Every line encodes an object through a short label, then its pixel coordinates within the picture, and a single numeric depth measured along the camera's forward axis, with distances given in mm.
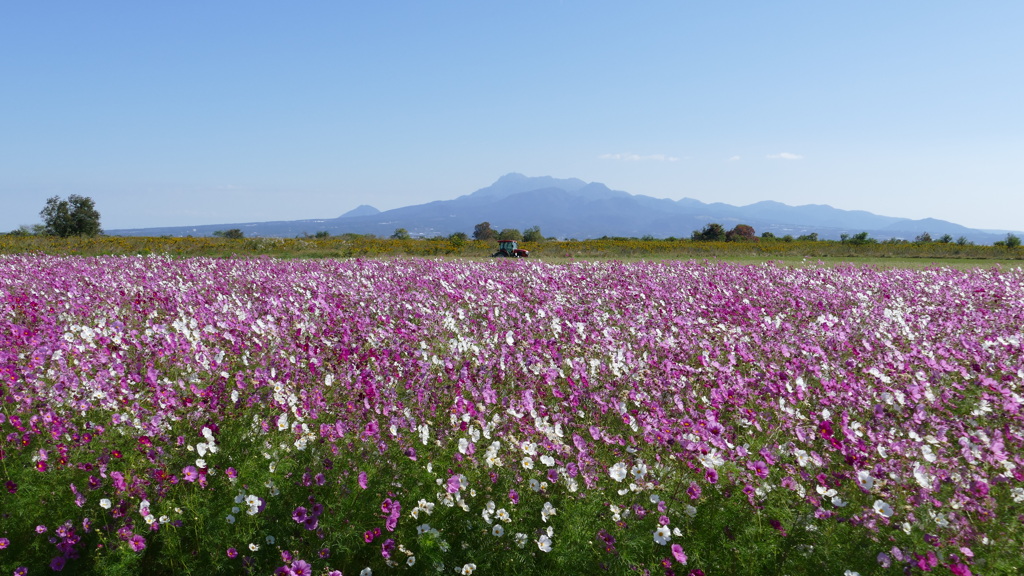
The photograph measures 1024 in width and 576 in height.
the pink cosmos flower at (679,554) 3176
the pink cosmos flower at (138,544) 3369
